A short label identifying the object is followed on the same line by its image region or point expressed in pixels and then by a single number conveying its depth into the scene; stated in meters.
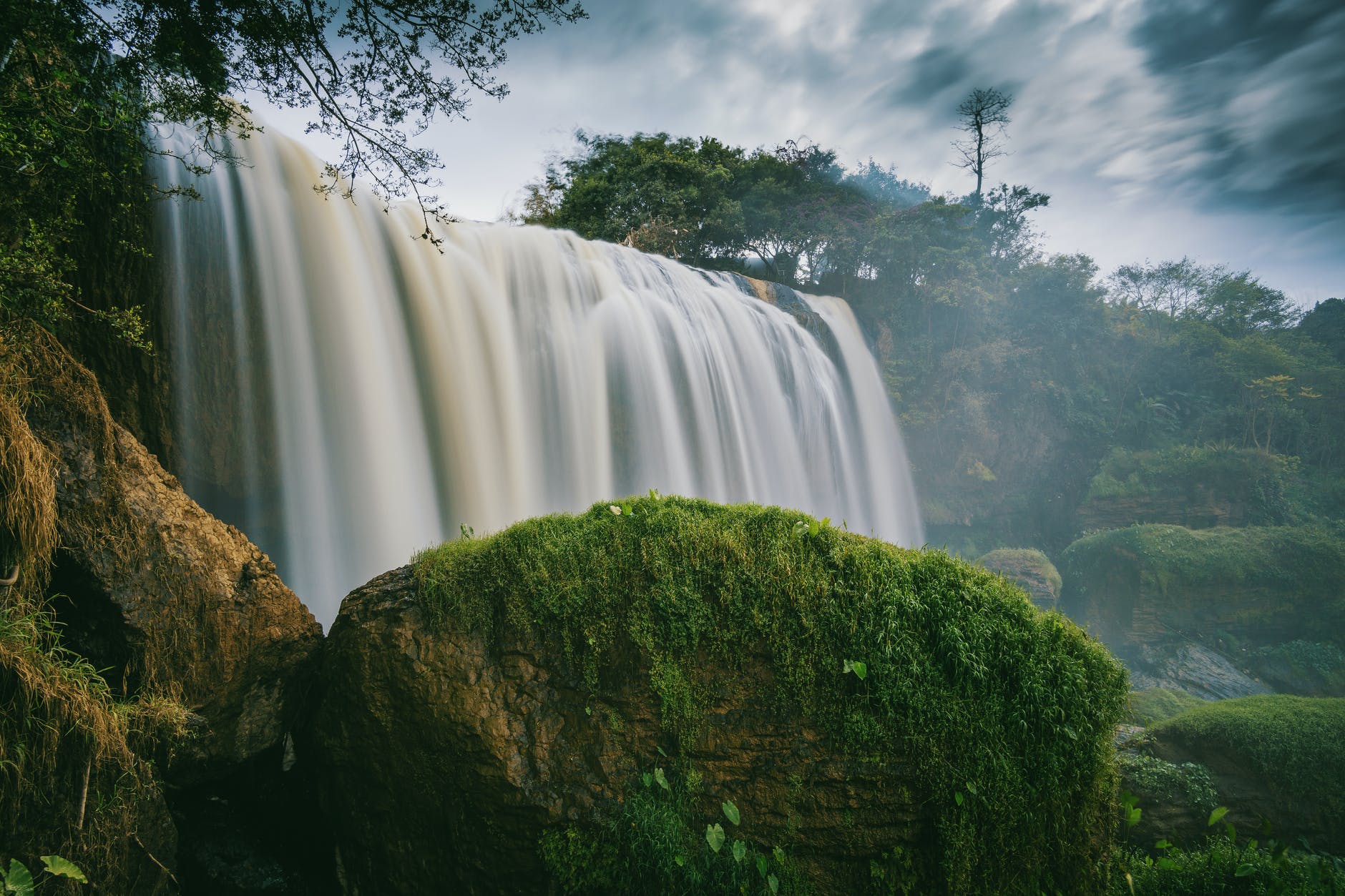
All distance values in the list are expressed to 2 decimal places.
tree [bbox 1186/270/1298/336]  23.80
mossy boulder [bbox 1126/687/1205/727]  10.95
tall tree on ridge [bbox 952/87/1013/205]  24.52
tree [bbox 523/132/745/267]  16.12
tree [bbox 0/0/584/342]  3.10
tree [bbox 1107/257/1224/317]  24.34
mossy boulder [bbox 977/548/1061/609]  16.17
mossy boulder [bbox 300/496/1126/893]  2.91
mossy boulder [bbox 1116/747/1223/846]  4.92
